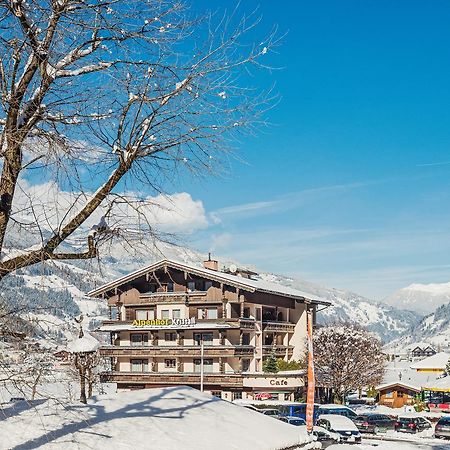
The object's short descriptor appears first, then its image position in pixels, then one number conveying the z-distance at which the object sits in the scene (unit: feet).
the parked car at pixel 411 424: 155.21
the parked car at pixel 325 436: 113.70
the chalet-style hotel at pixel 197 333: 173.37
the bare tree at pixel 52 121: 28.14
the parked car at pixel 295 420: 118.73
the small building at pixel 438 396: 195.69
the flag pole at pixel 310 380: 73.36
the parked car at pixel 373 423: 156.66
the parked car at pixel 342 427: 127.13
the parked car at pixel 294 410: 143.33
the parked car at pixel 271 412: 137.59
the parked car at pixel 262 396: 171.53
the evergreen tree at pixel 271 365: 179.63
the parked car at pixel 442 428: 140.46
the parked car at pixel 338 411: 162.65
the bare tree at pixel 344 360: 212.02
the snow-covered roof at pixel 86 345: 65.44
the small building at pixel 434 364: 311.56
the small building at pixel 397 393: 218.18
